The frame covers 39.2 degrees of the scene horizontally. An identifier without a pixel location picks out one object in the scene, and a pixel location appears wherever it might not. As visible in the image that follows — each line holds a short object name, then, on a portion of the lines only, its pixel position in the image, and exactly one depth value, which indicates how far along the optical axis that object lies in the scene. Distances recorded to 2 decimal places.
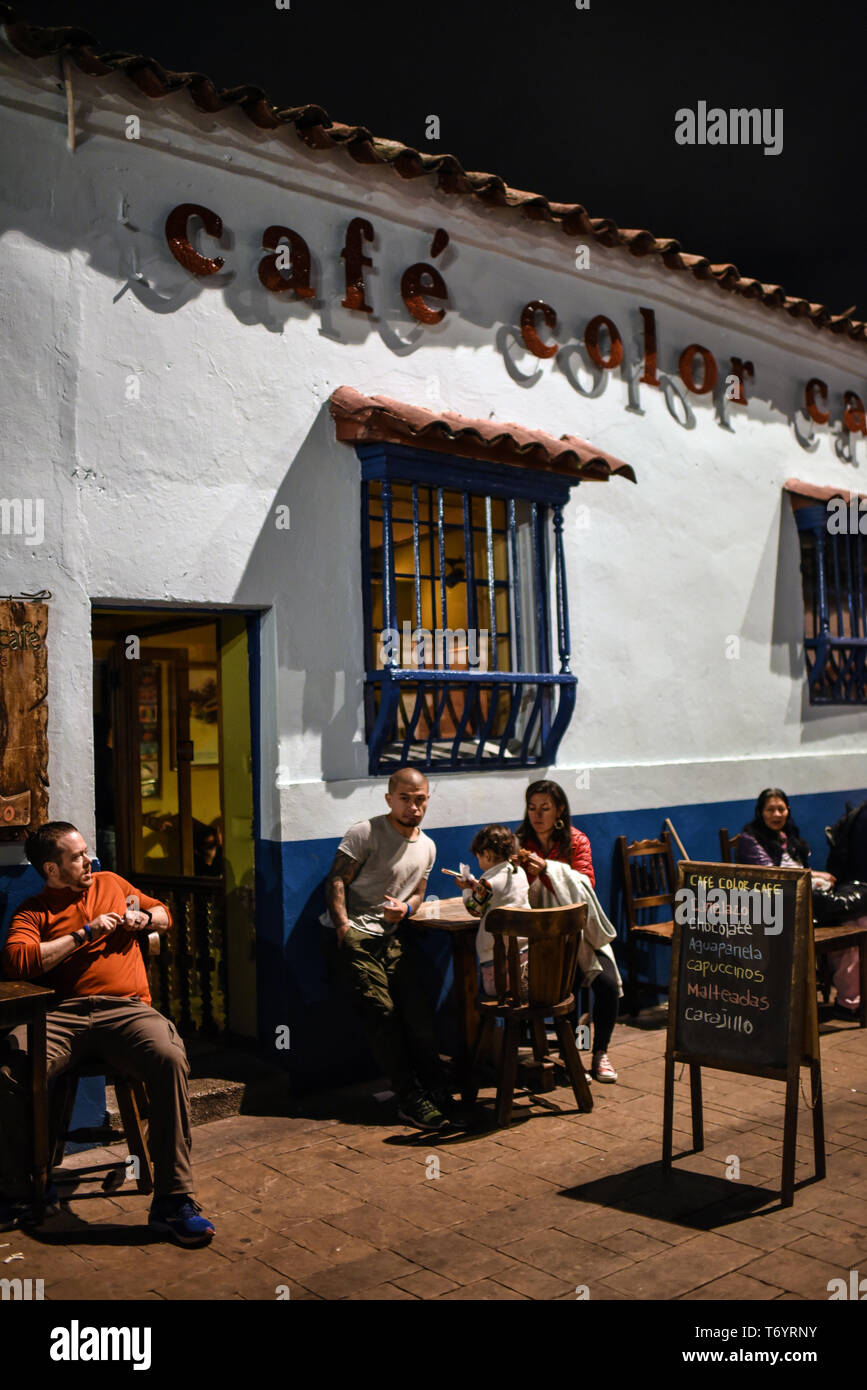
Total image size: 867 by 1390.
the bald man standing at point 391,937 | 5.82
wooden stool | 4.79
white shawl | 6.18
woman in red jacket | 6.49
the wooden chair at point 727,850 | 8.37
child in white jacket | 5.89
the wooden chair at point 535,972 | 5.59
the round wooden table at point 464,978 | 5.95
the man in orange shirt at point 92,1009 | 4.51
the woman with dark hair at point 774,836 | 7.66
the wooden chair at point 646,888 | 7.65
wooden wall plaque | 5.20
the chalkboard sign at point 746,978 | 4.73
